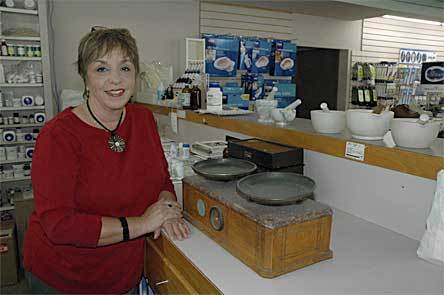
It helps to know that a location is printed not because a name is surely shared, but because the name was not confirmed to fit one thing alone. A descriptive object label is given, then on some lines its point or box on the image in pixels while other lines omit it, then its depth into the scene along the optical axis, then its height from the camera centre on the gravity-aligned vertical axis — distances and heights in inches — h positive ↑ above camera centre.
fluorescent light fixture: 292.3 +52.5
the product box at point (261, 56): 230.2 +16.4
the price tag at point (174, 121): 120.3 -13.1
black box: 60.5 -12.4
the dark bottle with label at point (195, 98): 118.8 -5.5
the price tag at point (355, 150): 55.3 -10.2
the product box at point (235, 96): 203.2 -8.4
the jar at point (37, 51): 140.9 +10.6
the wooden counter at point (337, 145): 47.6 -9.8
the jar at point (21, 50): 139.6 +10.8
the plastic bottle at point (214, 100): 102.1 -5.2
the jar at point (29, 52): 140.4 +10.1
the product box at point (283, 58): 237.3 +15.5
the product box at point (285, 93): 239.6 -7.1
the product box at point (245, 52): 224.7 +18.0
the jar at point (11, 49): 138.5 +10.9
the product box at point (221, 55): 214.1 +15.7
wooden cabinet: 42.8 -25.1
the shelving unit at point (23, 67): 141.1 +4.0
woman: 47.0 -15.2
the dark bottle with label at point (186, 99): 117.6 -5.8
